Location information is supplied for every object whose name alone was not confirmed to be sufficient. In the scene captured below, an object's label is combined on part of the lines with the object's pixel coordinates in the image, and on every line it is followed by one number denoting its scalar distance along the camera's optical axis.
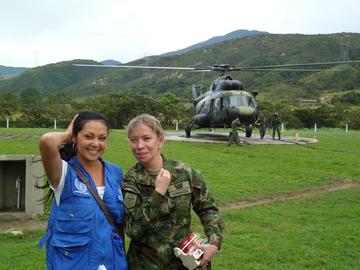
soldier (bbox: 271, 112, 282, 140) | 23.94
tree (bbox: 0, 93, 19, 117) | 48.70
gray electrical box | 7.77
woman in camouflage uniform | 2.68
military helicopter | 21.61
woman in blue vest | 2.63
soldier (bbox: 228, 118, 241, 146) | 20.44
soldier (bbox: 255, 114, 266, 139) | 23.34
